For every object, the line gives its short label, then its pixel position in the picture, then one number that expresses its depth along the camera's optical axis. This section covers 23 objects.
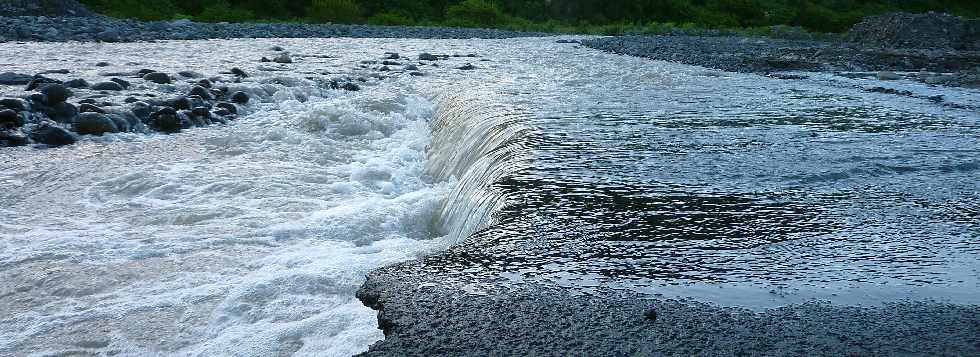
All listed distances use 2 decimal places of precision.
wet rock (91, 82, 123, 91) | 10.74
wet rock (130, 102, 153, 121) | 8.91
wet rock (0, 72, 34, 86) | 10.67
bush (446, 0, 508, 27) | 39.28
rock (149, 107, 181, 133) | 8.63
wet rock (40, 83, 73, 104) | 9.01
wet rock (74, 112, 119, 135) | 8.17
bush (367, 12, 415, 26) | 36.09
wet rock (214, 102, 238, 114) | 9.69
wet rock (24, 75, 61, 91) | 10.27
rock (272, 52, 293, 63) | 15.97
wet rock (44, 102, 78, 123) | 8.58
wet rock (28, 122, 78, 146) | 7.61
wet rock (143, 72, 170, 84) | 11.77
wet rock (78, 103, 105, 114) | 8.82
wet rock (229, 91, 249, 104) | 10.42
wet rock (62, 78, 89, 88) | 10.73
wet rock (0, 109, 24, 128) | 8.06
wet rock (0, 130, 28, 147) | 7.53
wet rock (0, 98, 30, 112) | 8.56
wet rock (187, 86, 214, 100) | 10.34
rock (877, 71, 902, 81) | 13.02
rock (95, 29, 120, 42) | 19.70
